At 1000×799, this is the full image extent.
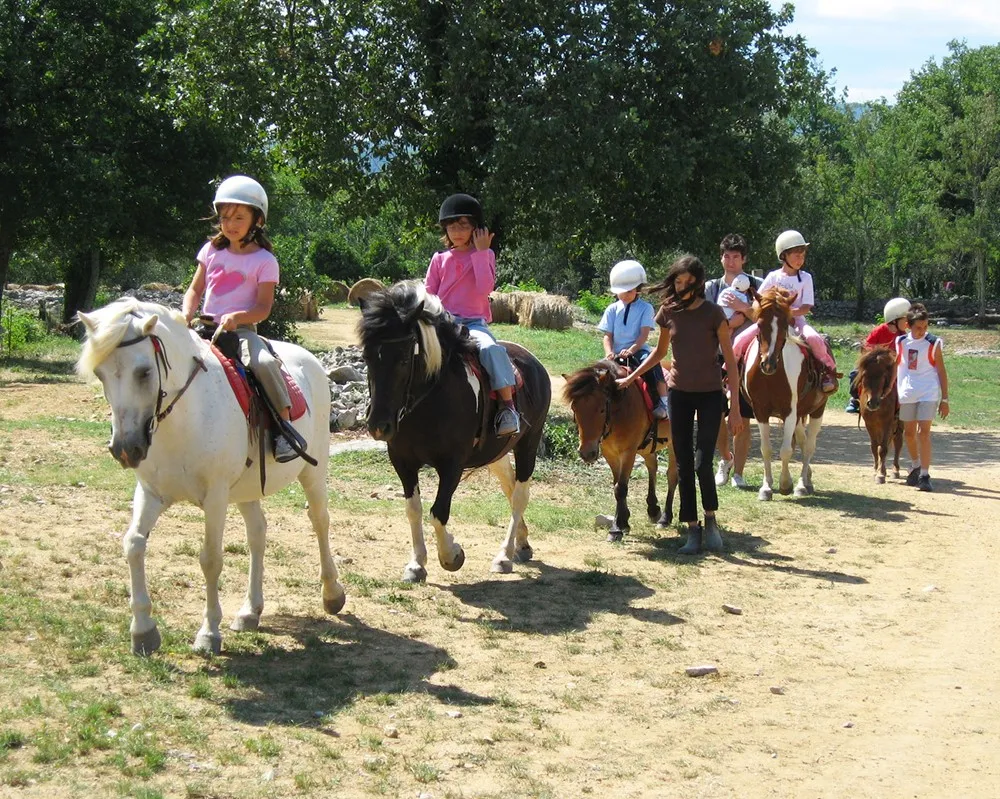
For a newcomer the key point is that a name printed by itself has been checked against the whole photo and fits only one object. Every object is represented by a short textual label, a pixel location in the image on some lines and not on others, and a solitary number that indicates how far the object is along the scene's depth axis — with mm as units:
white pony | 5535
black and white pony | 7609
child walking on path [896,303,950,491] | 13508
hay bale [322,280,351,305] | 29245
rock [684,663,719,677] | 6453
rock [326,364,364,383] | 17578
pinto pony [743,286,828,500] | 12633
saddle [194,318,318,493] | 6570
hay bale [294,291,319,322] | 34281
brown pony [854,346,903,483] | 13969
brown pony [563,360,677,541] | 9766
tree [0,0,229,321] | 23688
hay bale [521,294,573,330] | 36938
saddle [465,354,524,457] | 8445
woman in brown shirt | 9633
